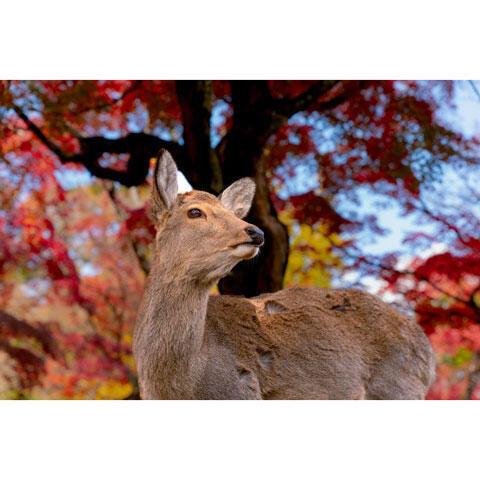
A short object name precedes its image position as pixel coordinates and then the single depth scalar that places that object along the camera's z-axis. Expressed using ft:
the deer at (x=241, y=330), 8.37
